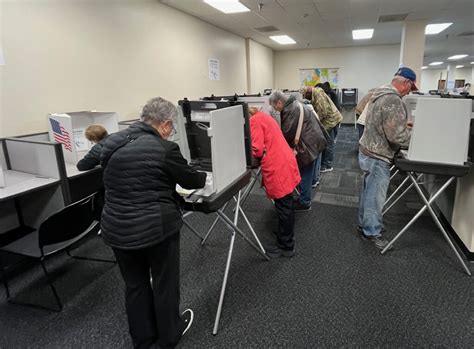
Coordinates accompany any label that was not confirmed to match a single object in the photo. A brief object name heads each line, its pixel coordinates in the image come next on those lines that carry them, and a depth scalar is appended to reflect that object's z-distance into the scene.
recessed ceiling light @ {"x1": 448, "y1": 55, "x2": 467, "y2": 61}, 12.27
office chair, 1.84
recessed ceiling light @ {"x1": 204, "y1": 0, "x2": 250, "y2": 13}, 4.54
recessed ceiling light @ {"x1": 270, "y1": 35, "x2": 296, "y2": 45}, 7.66
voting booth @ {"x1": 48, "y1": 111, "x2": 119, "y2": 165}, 2.69
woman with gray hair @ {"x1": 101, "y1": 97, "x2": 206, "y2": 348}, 1.30
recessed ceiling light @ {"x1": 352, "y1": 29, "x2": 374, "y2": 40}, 7.26
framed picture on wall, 10.14
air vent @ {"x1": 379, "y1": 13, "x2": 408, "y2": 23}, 5.75
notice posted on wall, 5.85
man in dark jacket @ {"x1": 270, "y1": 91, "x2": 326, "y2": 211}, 2.72
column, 6.22
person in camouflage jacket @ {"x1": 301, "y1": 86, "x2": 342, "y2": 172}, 4.27
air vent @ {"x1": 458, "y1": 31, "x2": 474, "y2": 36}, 7.43
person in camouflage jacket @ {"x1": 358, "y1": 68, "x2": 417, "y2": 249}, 2.28
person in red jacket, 2.21
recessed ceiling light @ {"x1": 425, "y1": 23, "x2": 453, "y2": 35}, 6.53
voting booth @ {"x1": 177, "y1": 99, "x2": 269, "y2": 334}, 1.59
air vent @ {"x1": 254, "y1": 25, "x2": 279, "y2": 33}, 6.46
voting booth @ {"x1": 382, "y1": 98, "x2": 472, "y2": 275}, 2.07
